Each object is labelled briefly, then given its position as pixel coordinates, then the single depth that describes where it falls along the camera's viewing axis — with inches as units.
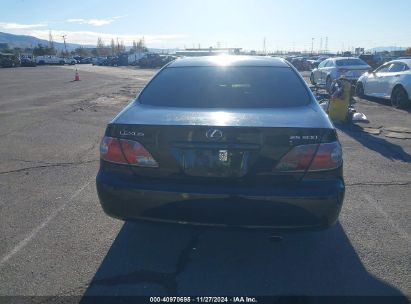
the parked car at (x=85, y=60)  3095.5
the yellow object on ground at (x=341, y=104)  359.3
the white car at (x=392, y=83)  453.7
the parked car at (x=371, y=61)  1401.3
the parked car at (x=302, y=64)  1630.2
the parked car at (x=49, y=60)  2591.0
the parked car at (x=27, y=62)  2240.4
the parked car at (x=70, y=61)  2753.4
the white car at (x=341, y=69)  653.9
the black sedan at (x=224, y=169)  109.6
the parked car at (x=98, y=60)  2737.0
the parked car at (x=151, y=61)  2128.1
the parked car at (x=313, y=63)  1538.1
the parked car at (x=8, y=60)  2005.4
